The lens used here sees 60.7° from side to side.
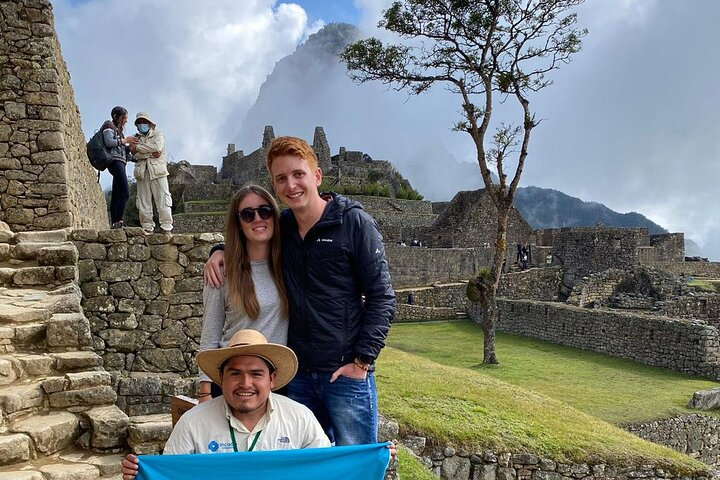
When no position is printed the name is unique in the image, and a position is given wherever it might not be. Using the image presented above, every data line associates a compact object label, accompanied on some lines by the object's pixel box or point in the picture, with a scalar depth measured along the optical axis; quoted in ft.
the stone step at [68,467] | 11.76
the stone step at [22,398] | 13.29
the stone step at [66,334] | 15.81
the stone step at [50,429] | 12.77
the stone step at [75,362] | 15.10
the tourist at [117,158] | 27.14
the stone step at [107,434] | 13.29
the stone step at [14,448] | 12.03
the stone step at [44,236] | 22.80
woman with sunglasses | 11.50
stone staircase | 12.36
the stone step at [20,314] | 16.26
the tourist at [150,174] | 24.71
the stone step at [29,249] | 21.16
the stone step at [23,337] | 15.71
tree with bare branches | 50.21
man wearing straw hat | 9.84
